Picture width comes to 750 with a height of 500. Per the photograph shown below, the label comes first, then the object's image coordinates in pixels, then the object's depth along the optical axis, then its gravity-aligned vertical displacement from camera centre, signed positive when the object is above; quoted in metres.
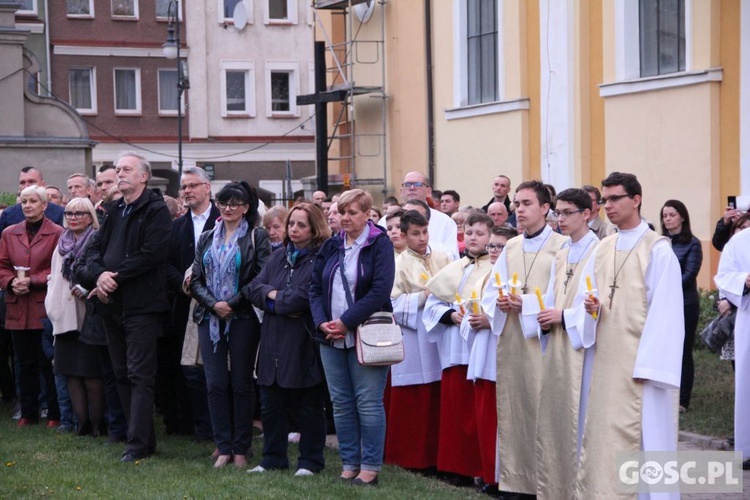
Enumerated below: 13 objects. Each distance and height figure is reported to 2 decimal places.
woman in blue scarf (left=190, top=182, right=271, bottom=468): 9.38 -0.82
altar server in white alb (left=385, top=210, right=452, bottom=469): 9.95 -1.19
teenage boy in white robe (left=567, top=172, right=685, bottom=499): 7.62 -0.86
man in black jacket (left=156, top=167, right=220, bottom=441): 10.56 -0.48
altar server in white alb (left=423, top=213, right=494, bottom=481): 9.50 -1.02
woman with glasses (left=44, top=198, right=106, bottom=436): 10.84 -1.00
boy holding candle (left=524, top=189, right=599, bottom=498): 8.15 -1.04
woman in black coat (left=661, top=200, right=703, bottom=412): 11.89 -0.57
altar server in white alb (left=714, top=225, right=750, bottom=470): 10.04 -0.94
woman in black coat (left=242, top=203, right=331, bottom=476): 8.97 -0.99
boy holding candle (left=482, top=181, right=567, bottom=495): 8.68 -0.91
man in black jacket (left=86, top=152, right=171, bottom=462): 9.59 -0.50
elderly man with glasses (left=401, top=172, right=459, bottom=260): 11.92 -0.12
